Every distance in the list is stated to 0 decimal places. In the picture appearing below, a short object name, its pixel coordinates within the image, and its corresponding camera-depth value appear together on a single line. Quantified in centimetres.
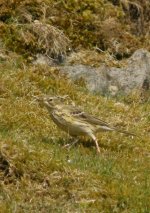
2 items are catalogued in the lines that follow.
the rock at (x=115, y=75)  1454
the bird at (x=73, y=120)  1112
